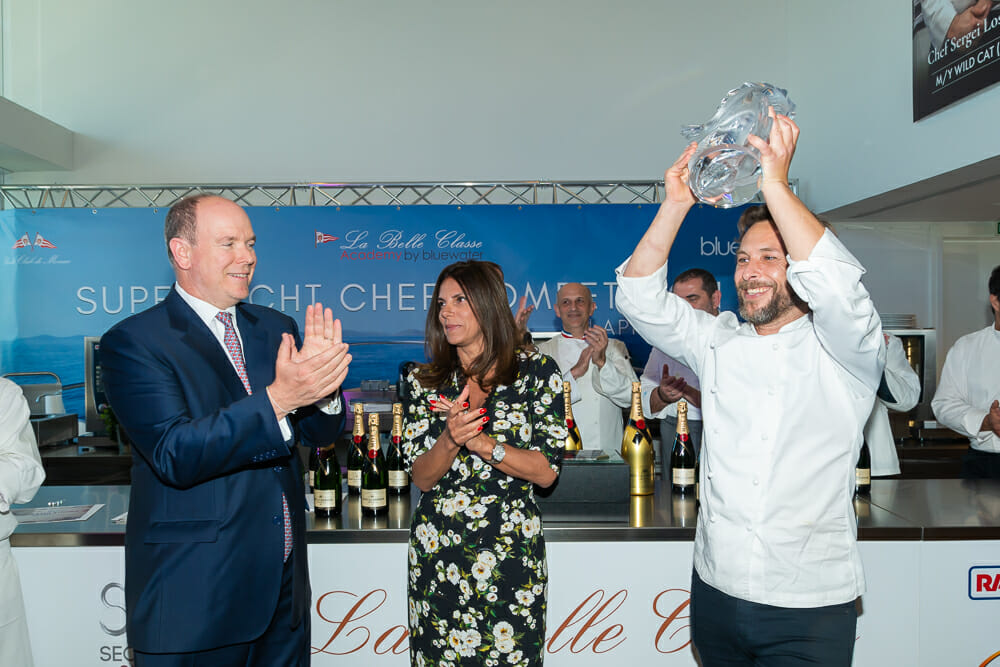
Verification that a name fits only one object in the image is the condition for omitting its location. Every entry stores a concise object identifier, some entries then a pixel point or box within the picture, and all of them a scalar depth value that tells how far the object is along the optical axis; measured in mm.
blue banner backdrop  5078
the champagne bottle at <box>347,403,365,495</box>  2322
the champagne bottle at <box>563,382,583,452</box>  2690
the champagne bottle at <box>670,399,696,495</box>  2299
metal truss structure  5137
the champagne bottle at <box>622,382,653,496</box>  2320
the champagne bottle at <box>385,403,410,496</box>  2305
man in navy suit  1343
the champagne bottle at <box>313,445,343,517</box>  2330
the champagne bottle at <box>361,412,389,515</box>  2141
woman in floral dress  1651
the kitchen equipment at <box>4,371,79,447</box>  4473
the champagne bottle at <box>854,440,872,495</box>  2297
